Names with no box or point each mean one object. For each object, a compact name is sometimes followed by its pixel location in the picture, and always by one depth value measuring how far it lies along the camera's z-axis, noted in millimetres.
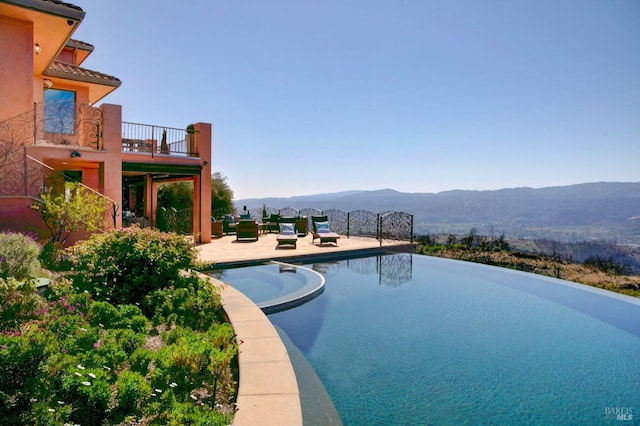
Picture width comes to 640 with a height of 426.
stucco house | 8969
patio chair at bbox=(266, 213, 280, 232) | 19984
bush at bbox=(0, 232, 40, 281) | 5047
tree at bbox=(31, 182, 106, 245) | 8289
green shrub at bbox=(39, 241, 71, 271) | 7422
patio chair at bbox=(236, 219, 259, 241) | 16234
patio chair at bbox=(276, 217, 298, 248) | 14000
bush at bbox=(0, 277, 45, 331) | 3967
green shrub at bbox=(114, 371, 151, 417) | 2775
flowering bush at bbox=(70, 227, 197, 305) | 5582
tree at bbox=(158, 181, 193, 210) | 22562
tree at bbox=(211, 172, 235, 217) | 22984
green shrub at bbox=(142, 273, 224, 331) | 4965
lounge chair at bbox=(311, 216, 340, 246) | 15273
